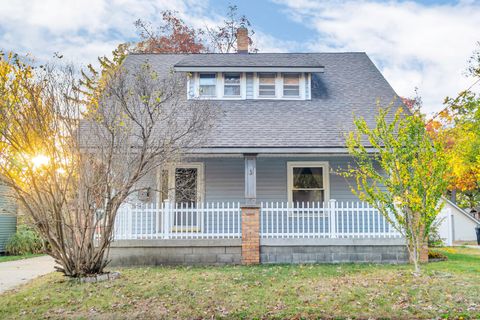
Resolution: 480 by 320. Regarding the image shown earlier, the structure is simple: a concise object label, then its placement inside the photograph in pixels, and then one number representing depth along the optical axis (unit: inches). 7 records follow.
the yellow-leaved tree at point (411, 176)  330.3
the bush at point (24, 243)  636.1
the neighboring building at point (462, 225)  877.2
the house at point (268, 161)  421.7
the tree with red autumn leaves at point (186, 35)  1007.0
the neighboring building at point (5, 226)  643.5
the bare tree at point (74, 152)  318.3
